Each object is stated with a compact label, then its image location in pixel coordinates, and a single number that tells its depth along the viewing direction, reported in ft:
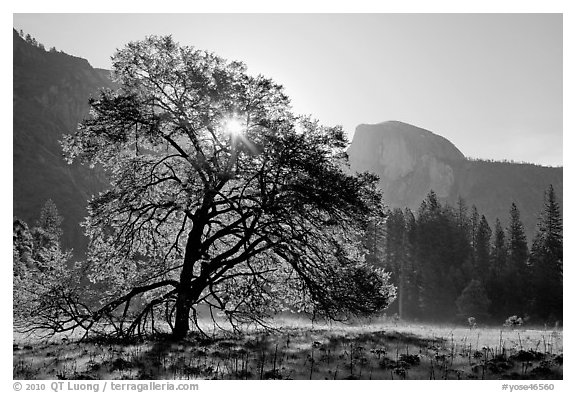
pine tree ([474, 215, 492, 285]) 237.59
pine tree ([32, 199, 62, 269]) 170.93
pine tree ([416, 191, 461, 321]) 233.55
